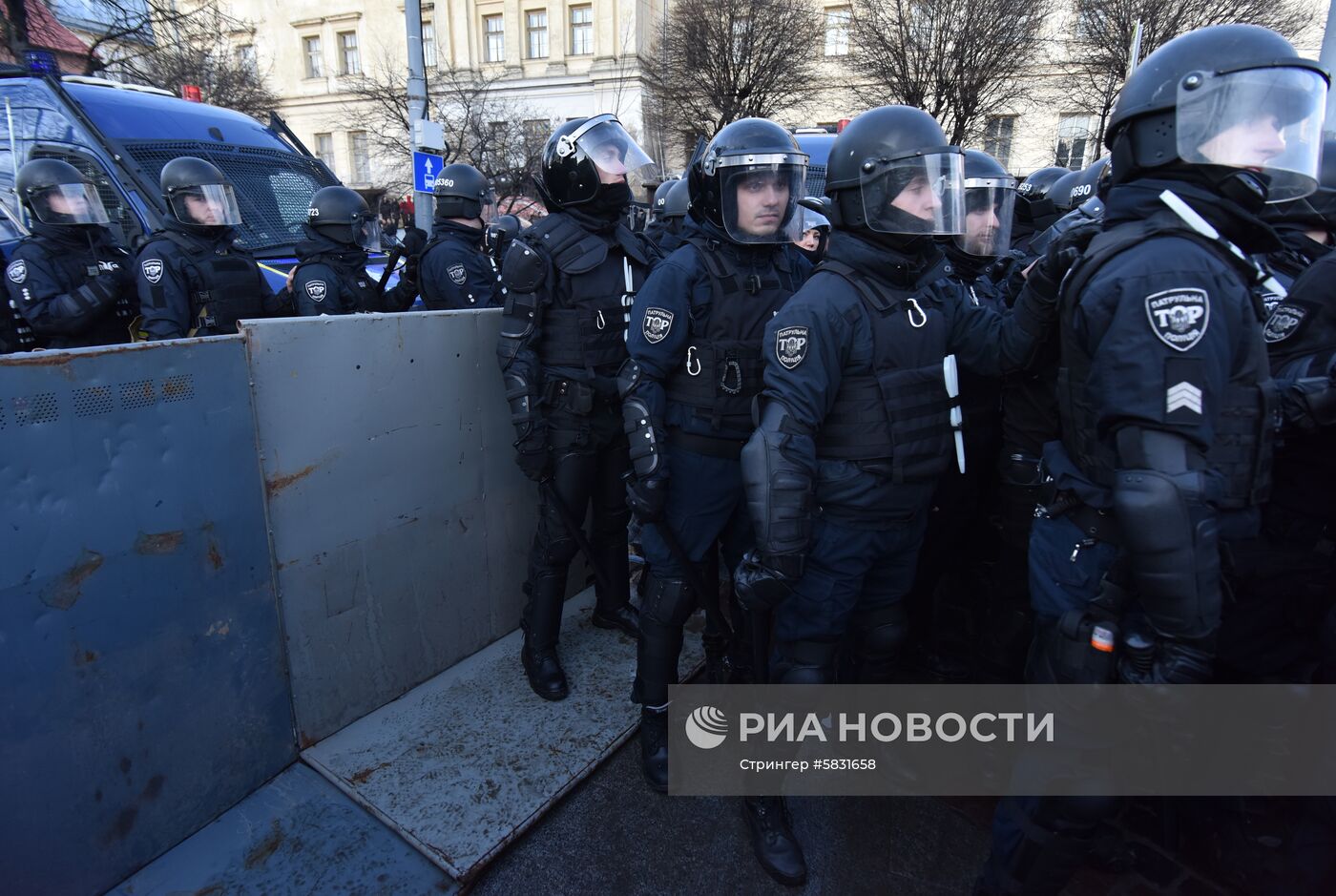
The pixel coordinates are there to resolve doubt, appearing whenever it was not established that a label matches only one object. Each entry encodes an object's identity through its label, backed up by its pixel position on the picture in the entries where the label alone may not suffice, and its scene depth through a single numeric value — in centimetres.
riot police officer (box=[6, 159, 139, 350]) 387
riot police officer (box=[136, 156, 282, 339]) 387
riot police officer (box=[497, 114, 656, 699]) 310
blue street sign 941
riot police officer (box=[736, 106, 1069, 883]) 214
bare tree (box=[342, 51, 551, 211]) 1642
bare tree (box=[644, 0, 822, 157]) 1991
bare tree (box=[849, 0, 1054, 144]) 1772
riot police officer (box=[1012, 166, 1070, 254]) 434
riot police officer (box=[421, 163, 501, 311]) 426
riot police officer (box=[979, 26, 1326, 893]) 162
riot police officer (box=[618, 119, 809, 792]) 264
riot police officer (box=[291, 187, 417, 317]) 436
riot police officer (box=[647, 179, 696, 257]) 547
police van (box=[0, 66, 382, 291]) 521
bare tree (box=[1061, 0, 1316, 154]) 1666
